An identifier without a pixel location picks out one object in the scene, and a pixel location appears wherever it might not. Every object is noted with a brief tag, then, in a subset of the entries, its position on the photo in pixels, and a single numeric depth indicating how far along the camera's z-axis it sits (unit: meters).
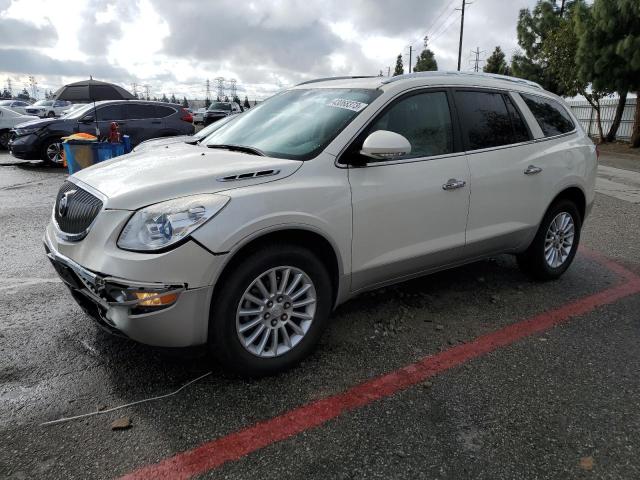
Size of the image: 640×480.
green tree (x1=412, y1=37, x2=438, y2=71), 62.47
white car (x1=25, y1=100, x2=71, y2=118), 24.92
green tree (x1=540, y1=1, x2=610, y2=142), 23.87
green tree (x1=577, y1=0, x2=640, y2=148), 18.58
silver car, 2.60
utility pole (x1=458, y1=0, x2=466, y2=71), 45.12
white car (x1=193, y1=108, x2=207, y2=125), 34.03
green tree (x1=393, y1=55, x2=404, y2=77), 82.75
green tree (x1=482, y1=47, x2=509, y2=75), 45.12
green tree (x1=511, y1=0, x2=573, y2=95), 32.00
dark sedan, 12.35
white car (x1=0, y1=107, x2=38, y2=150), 16.48
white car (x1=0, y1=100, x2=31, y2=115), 35.79
